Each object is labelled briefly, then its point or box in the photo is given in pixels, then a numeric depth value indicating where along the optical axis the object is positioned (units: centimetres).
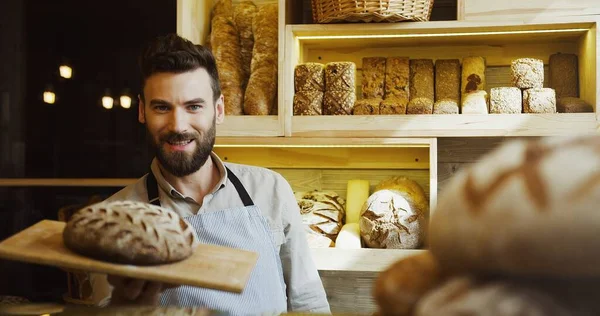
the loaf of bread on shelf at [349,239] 250
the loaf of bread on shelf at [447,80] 258
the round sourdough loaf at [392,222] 245
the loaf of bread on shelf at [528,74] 244
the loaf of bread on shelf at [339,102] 256
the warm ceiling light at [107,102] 297
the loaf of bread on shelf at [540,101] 240
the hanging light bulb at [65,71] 301
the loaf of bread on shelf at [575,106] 239
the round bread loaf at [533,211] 34
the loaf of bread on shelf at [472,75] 257
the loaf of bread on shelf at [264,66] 262
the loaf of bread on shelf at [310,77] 258
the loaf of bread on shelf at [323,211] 259
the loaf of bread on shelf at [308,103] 257
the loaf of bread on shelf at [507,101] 243
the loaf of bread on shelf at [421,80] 259
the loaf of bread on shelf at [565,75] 256
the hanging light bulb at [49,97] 303
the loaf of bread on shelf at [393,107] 251
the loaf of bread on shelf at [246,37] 276
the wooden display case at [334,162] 288
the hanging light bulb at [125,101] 296
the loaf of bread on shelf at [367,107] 252
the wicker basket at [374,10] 239
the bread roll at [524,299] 36
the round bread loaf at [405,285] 44
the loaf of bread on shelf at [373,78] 263
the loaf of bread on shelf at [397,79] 261
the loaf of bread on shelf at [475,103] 245
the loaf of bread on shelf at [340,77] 257
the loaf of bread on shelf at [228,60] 265
